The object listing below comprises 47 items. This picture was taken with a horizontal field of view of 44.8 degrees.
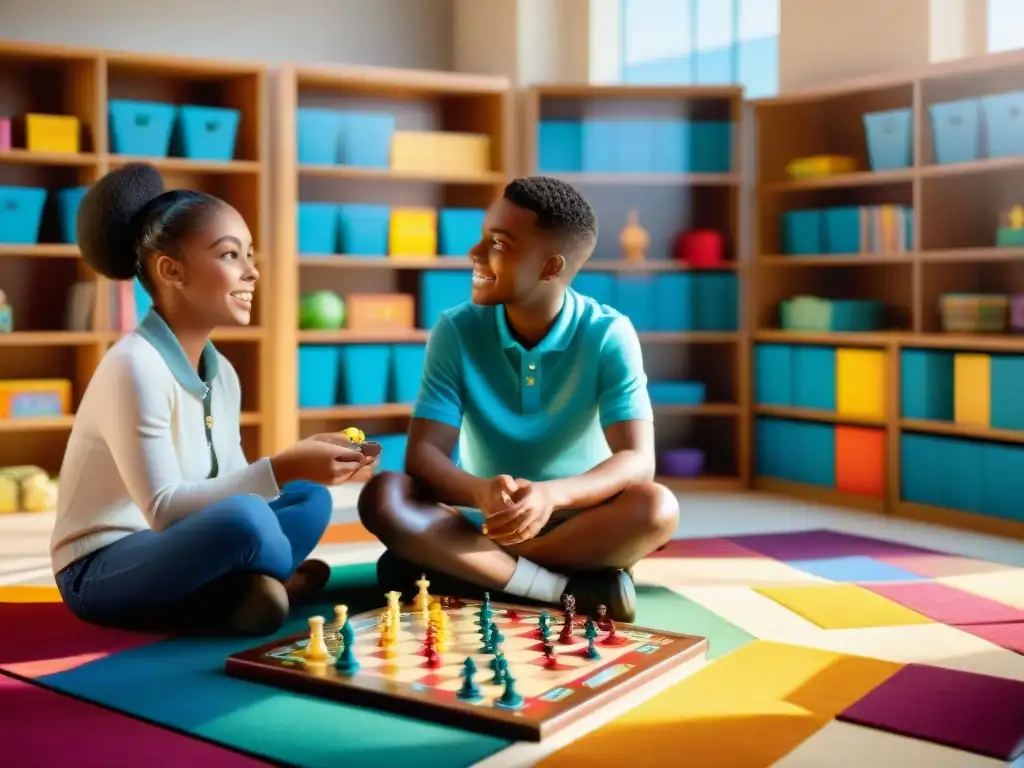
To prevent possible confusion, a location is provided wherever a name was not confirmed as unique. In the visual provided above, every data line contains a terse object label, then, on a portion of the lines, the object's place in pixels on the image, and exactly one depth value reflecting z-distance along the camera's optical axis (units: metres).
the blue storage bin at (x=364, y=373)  4.86
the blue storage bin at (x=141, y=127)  4.50
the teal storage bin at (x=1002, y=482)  3.94
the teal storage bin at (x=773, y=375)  4.82
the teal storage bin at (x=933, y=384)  4.28
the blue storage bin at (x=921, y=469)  4.24
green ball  4.84
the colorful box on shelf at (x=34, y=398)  4.37
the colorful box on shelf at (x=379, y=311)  4.90
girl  2.38
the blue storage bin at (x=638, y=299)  4.98
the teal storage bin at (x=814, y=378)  4.64
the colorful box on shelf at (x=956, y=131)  4.21
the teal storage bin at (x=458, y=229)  4.96
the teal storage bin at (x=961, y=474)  4.08
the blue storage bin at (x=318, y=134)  4.77
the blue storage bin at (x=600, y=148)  4.94
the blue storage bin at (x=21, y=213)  4.38
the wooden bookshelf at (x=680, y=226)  4.92
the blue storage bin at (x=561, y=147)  4.94
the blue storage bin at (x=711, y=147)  4.93
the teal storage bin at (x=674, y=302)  4.97
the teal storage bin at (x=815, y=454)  4.63
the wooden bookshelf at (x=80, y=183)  4.45
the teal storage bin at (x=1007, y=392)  3.96
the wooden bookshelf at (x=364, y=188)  4.73
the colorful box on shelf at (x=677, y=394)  4.97
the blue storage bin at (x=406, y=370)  4.93
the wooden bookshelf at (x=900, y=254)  4.19
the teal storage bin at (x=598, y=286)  4.94
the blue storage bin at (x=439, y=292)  4.97
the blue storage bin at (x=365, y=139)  4.85
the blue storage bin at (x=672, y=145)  4.93
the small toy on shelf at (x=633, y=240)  4.97
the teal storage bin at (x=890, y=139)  4.45
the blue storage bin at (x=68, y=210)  4.47
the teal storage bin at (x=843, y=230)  4.64
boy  2.63
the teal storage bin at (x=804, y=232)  4.79
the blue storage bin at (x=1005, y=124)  4.07
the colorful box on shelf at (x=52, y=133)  4.41
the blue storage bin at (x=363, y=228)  4.84
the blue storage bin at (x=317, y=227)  4.77
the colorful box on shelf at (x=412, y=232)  4.90
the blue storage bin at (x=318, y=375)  4.77
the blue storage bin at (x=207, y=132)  4.63
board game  1.99
